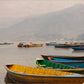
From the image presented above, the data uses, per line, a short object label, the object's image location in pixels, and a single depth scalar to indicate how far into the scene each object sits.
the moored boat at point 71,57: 33.58
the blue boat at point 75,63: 24.90
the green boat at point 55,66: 19.58
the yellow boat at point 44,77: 15.73
